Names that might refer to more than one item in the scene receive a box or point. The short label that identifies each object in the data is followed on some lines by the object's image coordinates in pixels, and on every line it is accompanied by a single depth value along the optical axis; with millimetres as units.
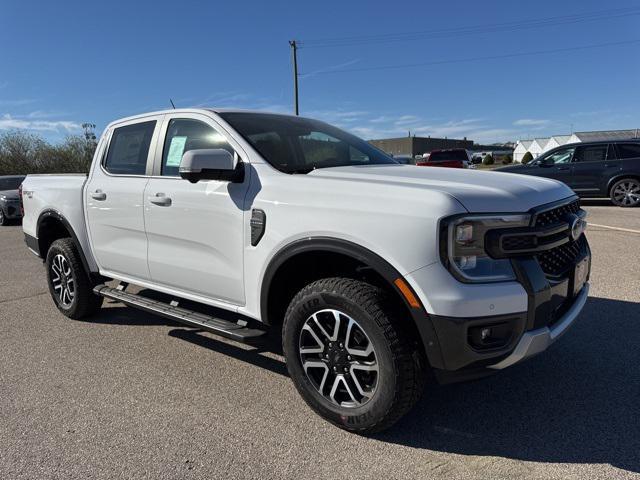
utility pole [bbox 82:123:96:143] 35044
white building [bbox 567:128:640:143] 65969
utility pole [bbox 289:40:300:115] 32625
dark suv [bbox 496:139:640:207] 12398
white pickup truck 2412
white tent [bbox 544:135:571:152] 76338
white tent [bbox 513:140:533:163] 87731
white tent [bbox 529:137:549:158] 85438
